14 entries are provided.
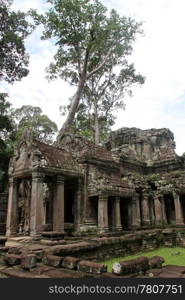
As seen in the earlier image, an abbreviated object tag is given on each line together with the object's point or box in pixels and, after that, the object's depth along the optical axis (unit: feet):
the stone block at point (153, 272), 14.40
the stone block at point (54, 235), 28.47
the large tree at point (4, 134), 59.77
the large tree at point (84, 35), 62.80
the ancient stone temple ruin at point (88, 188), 35.06
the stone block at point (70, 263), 16.02
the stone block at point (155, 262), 16.60
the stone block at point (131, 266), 14.17
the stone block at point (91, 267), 14.43
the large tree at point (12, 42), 53.42
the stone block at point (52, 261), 16.89
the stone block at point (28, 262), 16.61
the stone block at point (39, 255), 19.70
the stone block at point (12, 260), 18.02
